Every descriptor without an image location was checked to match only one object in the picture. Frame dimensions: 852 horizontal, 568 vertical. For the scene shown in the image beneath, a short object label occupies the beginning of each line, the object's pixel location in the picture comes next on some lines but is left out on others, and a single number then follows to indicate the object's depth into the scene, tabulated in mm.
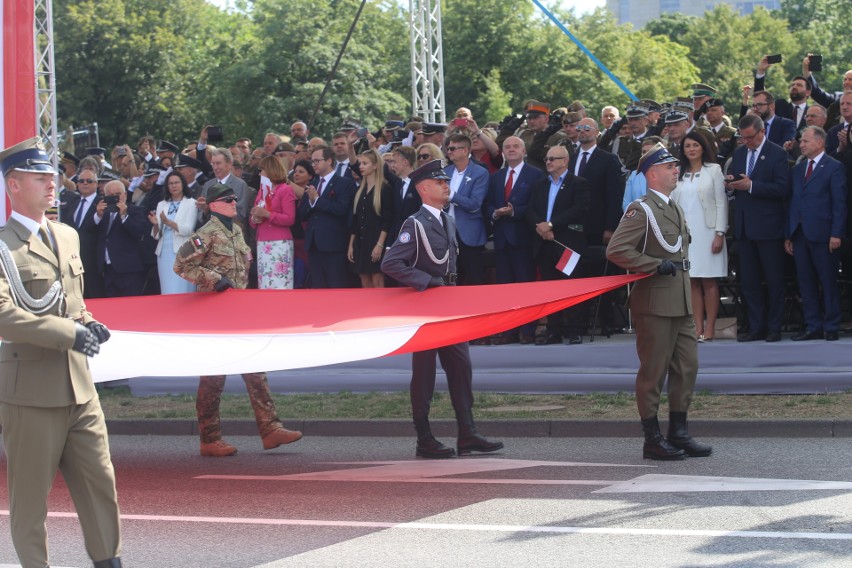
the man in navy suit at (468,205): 12672
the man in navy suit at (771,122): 12625
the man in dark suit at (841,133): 11875
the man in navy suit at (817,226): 11477
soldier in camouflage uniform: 9688
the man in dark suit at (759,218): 11773
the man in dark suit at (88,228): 14406
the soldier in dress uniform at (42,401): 5609
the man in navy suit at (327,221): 13195
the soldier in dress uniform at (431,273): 9242
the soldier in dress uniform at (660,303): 8852
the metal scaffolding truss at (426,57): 19156
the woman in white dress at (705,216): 11961
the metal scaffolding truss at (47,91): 13617
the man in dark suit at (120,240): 14078
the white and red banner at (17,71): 10344
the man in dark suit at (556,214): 12297
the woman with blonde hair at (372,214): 12820
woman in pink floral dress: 13242
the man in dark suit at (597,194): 12641
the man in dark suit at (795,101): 13320
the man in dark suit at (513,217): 12664
